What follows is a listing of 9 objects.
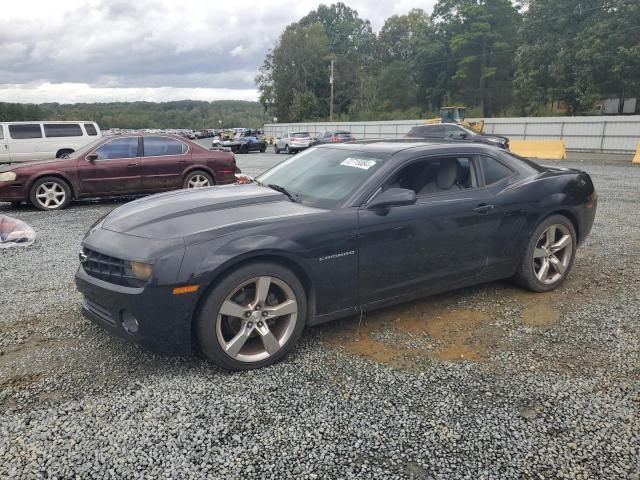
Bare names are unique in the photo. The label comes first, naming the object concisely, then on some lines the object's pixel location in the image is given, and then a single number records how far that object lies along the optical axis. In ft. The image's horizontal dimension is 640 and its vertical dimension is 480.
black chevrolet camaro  9.67
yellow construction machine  106.32
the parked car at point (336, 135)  90.13
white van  52.70
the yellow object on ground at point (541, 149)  67.36
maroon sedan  29.17
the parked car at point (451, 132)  60.90
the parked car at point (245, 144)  103.52
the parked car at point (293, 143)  98.07
